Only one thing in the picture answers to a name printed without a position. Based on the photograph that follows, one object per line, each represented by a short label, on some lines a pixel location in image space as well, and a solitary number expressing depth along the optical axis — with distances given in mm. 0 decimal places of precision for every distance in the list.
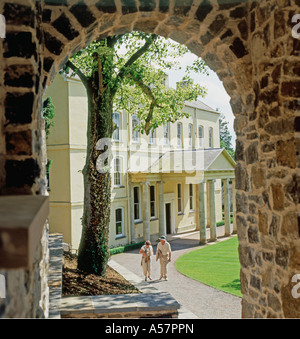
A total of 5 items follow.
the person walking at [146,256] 12110
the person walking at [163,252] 12391
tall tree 9383
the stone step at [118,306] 6240
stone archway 3340
